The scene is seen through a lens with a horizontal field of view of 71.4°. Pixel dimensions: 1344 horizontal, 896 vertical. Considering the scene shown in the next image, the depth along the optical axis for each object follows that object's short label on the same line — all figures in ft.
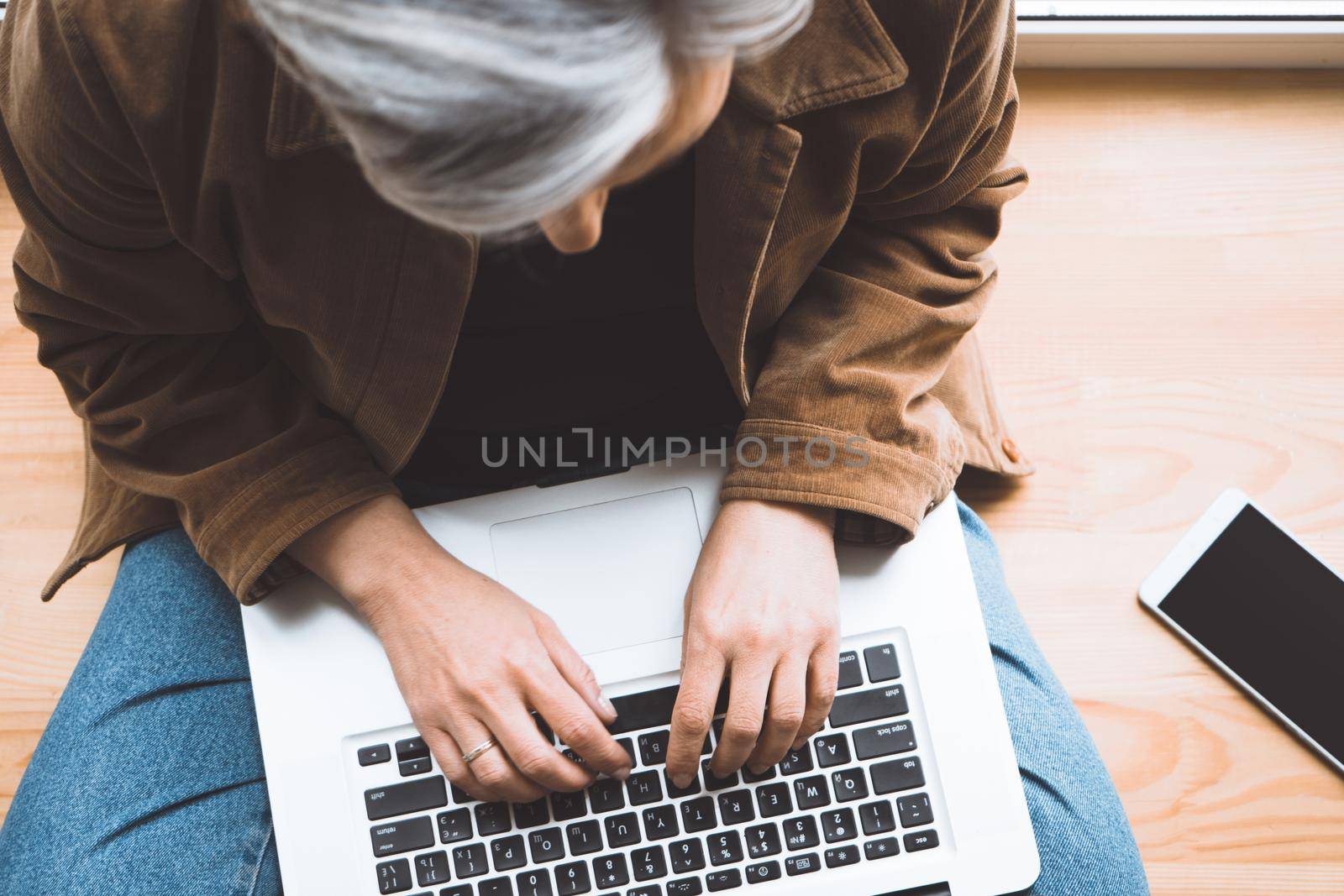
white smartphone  2.70
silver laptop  1.95
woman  1.56
